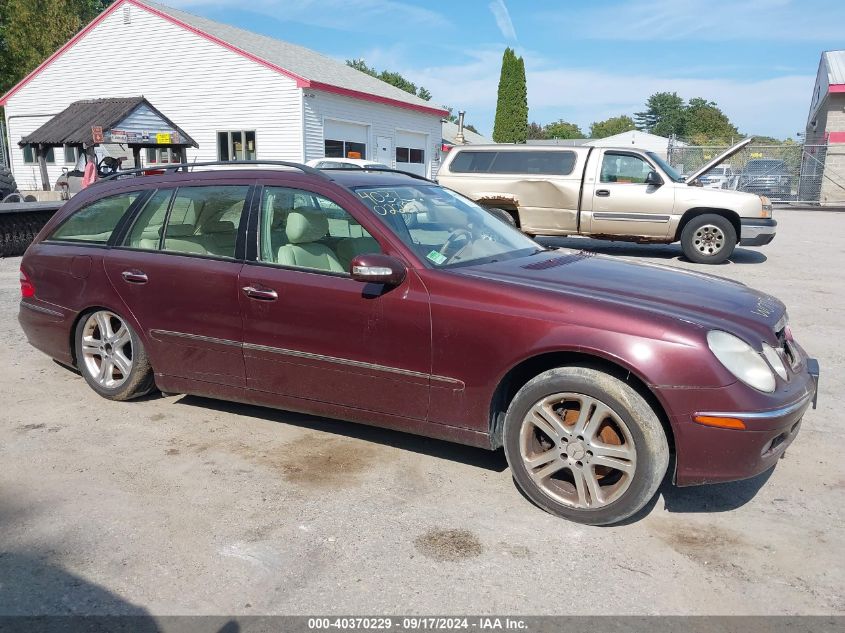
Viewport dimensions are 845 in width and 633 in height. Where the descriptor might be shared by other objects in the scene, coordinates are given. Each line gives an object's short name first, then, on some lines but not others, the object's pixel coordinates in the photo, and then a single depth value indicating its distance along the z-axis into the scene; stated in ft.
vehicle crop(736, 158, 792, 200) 95.71
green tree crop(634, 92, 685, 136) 441.27
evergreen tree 174.40
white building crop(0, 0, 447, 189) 72.02
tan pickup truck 38.65
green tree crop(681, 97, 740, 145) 310.65
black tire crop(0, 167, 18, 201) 54.95
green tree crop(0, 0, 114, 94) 112.68
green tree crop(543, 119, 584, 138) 392.49
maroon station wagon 10.23
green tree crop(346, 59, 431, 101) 278.87
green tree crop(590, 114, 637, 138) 431.84
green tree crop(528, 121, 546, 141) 368.89
